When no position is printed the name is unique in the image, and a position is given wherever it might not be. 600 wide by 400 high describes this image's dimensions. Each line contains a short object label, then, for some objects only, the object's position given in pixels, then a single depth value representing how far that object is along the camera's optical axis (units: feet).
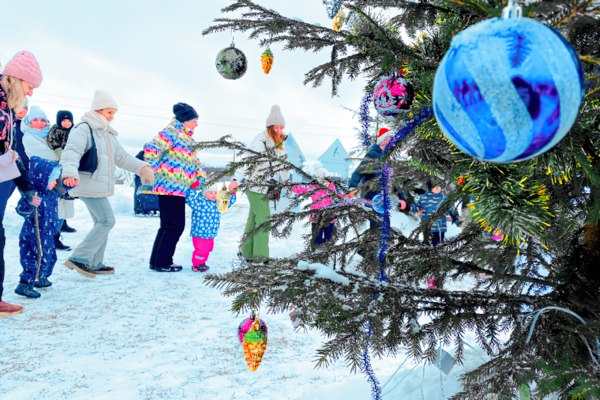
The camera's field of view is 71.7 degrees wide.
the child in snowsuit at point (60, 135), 20.53
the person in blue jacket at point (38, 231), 13.39
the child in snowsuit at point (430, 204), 17.24
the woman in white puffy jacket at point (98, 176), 15.16
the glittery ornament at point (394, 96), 4.82
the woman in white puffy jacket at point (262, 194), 16.28
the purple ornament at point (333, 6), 6.76
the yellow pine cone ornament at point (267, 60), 7.86
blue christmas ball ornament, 2.25
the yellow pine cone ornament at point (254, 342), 6.02
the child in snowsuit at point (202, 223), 18.15
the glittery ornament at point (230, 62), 9.59
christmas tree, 3.69
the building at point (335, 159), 69.21
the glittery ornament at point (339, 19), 7.45
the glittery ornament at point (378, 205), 6.22
